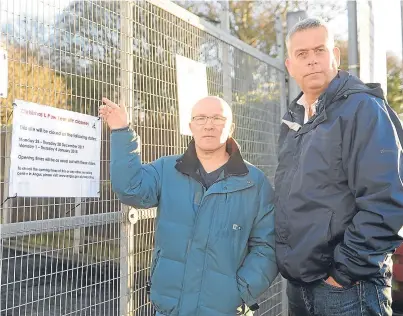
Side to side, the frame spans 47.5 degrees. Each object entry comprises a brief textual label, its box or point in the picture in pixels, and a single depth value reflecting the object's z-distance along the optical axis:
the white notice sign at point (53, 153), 2.22
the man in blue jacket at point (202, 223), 2.34
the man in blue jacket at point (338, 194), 1.91
